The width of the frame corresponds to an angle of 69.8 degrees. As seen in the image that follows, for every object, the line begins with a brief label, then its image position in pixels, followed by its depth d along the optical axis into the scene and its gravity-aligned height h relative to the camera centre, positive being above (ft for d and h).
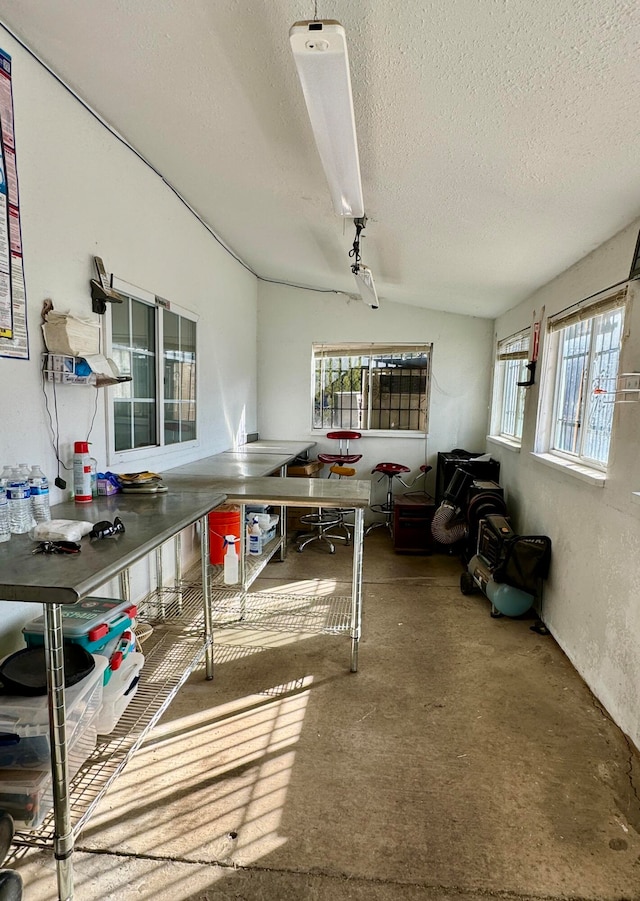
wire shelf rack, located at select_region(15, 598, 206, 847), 4.71 -4.25
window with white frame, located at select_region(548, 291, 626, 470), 8.38 +0.58
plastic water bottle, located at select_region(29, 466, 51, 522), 5.74 -1.36
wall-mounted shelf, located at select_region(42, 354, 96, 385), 6.68 +0.31
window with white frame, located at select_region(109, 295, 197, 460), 9.00 +0.42
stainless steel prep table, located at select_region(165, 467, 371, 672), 8.06 -1.76
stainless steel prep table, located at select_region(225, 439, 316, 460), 15.06 -1.77
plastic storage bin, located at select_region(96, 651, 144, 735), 5.68 -3.88
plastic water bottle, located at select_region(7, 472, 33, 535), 5.35 -1.38
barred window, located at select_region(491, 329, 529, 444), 13.91 +0.55
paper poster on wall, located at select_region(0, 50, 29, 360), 5.78 +1.87
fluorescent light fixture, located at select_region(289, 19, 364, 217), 3.75 +3.01
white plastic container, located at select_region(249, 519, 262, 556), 12.02 -3.75
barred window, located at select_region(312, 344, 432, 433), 17.94 +0.52
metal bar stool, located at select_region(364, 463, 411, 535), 16.15 -3.51
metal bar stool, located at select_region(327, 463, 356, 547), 15.85 -2.72
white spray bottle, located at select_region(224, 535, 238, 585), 10.76 -3.97
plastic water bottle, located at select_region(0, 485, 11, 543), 5.04 -1.44
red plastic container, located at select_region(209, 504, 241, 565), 10.91 -3.00
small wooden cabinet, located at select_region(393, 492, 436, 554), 14.82 -4.04
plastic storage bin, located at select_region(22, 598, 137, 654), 5.60 -2.94
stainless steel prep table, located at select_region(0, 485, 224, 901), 3.83 -1.67
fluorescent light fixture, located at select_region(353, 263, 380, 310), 10.90 +2.98
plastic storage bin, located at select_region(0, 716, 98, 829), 4.42 -3.94
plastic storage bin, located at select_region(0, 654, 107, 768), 4.59 -3.39
